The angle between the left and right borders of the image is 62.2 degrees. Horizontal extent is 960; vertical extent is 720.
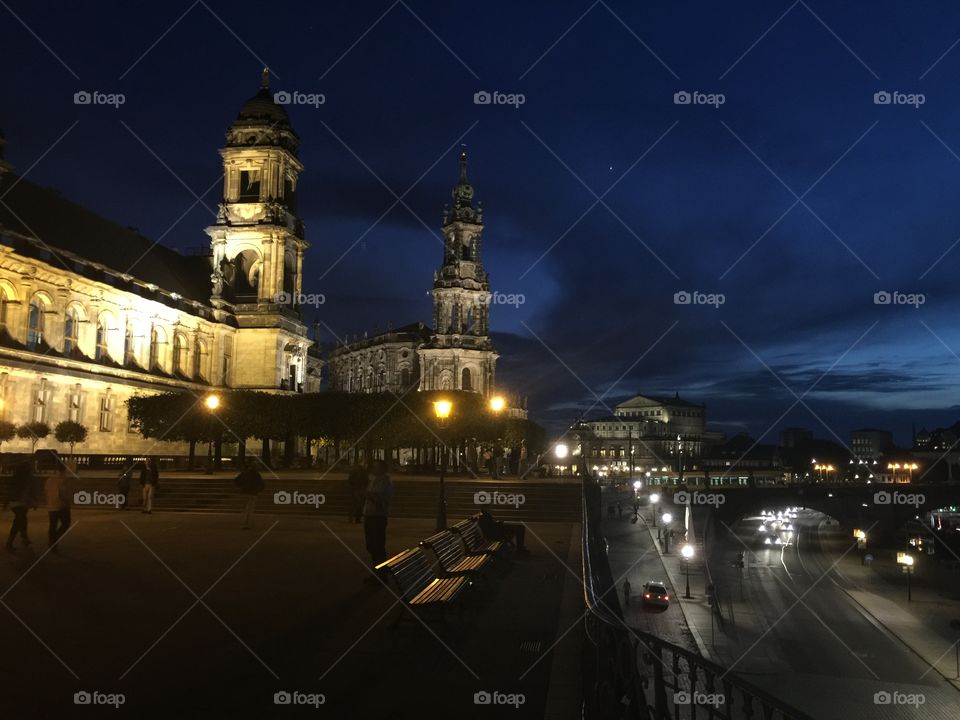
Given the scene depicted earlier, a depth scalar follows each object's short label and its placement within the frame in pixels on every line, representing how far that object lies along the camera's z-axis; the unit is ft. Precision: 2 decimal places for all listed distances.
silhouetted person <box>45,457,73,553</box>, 47.73
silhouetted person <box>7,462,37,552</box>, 48.67
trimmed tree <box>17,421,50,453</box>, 132.46
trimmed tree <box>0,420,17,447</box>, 123.13
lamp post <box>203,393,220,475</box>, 123.34
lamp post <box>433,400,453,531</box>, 65.79
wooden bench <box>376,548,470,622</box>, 29.32
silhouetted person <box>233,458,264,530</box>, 63.67
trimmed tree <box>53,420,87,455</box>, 139.85
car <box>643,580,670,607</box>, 157.17
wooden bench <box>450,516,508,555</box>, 45.96
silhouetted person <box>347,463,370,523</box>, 65.31
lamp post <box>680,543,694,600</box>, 203.82
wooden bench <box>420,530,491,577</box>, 36.09
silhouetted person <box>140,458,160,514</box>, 79.61
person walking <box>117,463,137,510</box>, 84.69
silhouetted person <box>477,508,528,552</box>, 54.44
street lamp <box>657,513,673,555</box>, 242.23
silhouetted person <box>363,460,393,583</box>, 41.11
